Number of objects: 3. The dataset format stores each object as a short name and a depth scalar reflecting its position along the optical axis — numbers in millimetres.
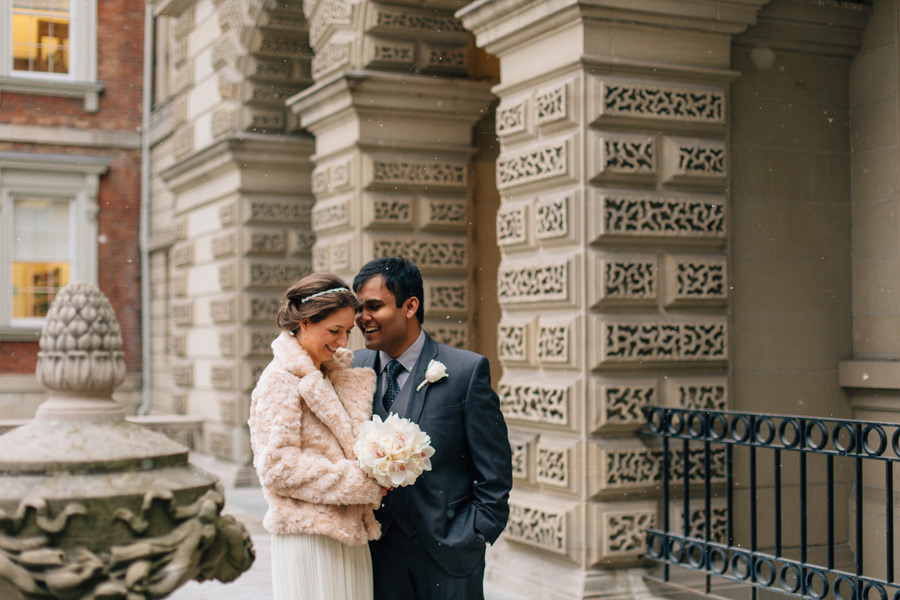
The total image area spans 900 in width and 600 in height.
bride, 3592
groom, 3904
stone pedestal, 2830
